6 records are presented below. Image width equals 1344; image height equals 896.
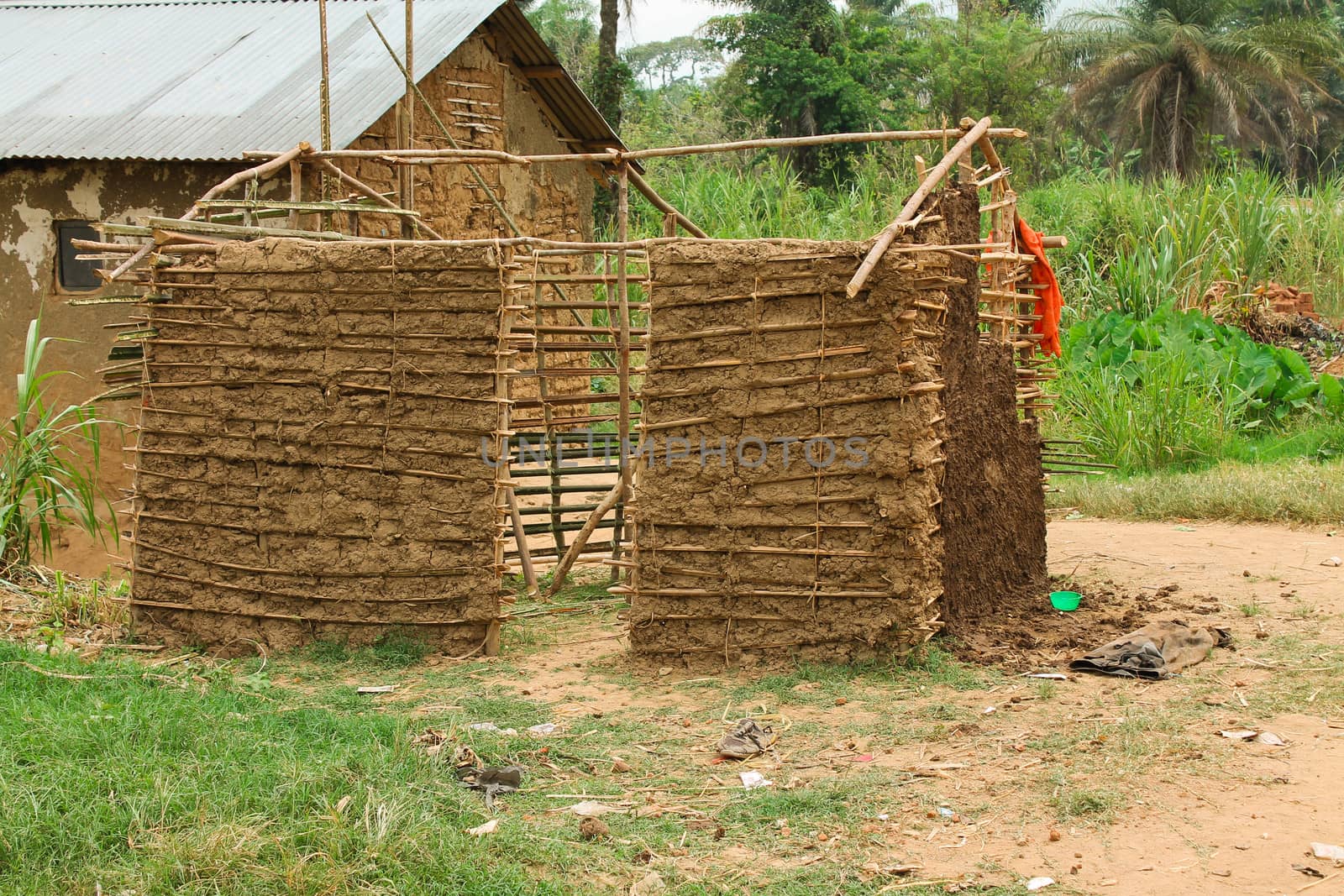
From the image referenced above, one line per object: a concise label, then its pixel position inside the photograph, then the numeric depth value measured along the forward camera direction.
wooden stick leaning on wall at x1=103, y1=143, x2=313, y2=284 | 6.43
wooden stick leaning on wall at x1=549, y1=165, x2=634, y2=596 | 7.13
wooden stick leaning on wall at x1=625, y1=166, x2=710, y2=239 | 7.80
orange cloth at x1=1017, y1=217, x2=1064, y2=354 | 7.42
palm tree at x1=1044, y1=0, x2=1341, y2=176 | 25.94
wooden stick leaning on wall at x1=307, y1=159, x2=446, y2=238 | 7.17
